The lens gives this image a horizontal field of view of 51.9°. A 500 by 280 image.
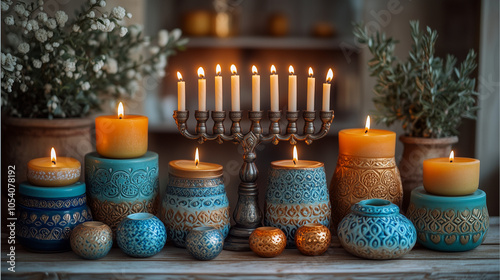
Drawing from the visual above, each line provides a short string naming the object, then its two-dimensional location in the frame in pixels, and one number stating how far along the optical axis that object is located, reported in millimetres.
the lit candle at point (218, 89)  925
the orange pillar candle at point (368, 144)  955
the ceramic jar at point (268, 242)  869
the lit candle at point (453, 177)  906
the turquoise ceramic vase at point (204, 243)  852
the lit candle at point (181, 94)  928
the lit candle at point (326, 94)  934
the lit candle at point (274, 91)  922
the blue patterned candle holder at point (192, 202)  904
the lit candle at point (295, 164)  928
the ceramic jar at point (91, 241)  852
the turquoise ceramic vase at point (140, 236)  858
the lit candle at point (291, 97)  935
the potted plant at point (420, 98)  1076
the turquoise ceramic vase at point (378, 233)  845
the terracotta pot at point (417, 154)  1088
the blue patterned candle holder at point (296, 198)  916
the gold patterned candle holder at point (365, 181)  960
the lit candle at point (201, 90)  940
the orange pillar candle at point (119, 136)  934
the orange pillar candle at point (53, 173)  902
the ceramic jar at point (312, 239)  877
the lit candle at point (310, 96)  940
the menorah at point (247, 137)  928
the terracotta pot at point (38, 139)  1089
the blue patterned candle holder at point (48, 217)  886
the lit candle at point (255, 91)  921
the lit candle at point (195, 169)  905
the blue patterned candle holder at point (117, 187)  929
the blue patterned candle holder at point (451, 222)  896
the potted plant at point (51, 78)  1003
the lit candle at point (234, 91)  928
